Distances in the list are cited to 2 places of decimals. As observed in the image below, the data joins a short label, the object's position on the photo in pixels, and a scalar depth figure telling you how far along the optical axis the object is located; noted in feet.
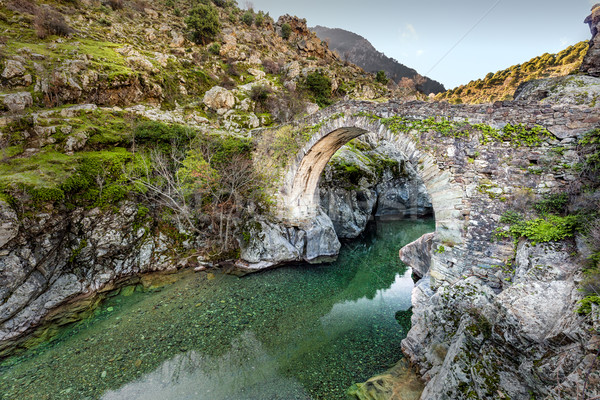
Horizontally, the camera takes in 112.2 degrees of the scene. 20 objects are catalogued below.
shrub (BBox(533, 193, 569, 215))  13.75
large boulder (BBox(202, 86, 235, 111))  52.65
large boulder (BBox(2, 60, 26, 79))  31.91
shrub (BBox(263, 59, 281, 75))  76.84
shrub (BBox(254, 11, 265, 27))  101.61
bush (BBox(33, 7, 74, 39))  41.70
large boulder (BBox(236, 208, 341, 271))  31.37
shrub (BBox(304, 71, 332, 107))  72.13
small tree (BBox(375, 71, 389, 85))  104.29
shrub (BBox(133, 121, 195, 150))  33.32
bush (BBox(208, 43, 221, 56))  71.10
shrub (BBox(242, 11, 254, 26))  98.73
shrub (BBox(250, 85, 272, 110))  59.26
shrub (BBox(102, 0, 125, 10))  65.77
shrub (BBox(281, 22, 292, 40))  108.37
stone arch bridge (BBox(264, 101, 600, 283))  14.46
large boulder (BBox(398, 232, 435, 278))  25.89
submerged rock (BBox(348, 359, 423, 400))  13.26
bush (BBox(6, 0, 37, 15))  43.61
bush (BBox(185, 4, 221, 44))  71.92
